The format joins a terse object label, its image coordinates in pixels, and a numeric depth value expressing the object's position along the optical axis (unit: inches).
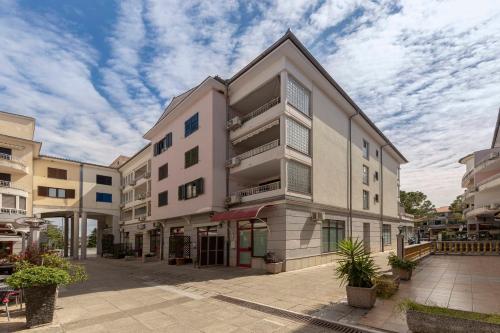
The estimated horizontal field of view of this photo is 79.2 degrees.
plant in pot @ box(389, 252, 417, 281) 493.7
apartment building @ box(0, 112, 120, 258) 1218.0
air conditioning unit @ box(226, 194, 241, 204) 797.9
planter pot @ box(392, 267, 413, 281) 494.9
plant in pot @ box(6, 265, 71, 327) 293.7
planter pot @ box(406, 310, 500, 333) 216.7
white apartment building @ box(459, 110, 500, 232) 1381.6
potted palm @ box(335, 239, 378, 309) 336.8
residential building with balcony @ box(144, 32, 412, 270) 718.5
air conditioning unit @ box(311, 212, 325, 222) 771.4
